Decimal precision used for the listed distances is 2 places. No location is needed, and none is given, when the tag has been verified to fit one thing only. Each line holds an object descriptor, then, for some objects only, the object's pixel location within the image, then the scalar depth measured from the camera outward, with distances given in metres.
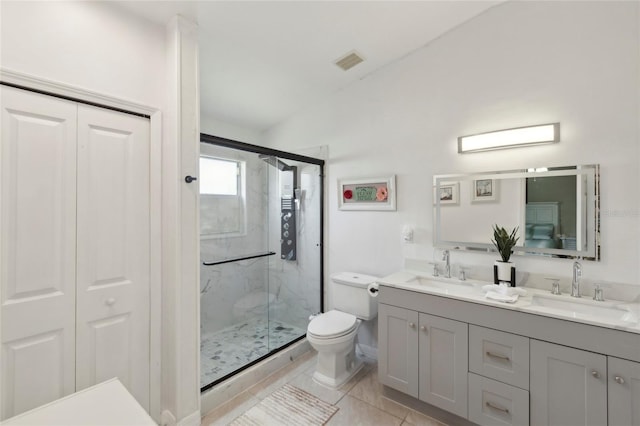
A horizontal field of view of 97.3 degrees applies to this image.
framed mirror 1.75
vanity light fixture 1.84
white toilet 2.19
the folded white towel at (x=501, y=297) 1.64
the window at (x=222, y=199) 2.57
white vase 1.89
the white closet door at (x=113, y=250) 1.50
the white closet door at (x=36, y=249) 1.29
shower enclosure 2.64
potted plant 1.89
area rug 1.85
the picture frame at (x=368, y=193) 2.52
